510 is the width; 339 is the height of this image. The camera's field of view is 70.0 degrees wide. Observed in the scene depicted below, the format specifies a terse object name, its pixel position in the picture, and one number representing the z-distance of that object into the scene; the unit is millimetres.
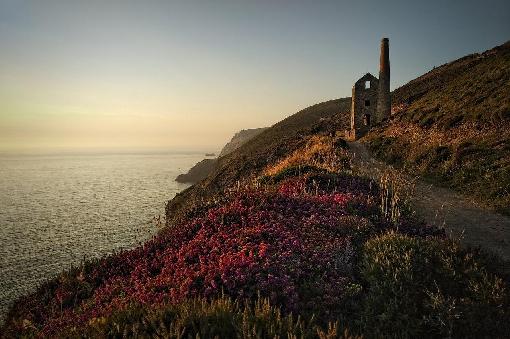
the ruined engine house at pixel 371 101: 46906
